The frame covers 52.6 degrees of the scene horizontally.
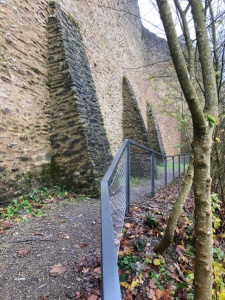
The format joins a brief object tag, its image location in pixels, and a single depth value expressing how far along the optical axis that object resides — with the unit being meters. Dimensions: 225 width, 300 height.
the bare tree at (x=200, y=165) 1.45
